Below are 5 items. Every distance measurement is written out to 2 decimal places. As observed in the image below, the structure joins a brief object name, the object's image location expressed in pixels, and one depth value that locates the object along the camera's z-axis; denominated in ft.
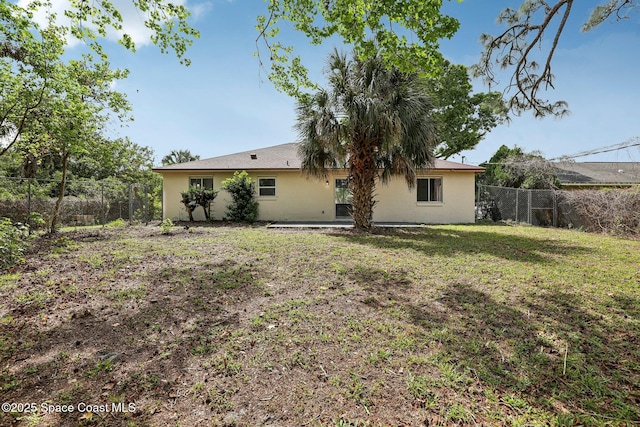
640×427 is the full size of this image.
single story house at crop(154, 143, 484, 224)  49.32
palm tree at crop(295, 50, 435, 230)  30.96
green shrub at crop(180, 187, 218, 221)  45.55
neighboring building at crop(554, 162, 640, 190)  55.47
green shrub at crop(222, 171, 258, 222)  45.29
